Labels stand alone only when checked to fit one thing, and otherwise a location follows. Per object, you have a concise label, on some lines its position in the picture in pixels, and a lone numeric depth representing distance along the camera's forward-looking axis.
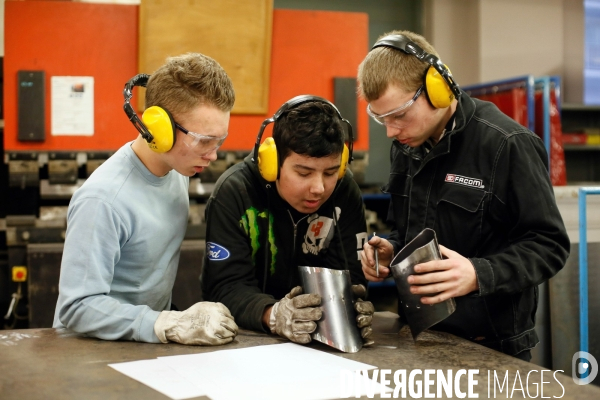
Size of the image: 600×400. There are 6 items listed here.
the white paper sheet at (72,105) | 3.58
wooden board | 3.59
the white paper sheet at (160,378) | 1.24
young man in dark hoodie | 1.78
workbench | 1.25
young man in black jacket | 1.60
